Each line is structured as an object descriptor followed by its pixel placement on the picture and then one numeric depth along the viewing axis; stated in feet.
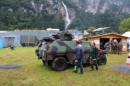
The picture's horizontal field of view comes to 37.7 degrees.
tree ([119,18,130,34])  200.29
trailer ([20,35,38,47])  116.16
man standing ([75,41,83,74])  30.30
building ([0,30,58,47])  126.08
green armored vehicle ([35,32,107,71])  32.20
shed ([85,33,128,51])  71.41
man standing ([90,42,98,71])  32.42
